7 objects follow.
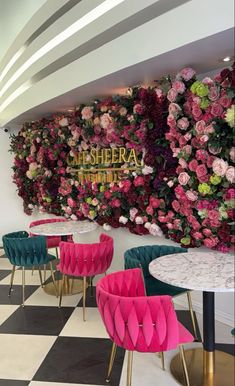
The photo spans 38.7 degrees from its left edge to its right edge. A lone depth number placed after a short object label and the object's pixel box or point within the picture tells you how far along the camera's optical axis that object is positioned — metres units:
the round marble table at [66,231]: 3.84
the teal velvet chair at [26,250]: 3.74
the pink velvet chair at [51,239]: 4.71
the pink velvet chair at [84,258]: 3.31
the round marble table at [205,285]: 1.92
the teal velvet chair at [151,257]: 2.78
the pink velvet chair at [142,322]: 1.85
